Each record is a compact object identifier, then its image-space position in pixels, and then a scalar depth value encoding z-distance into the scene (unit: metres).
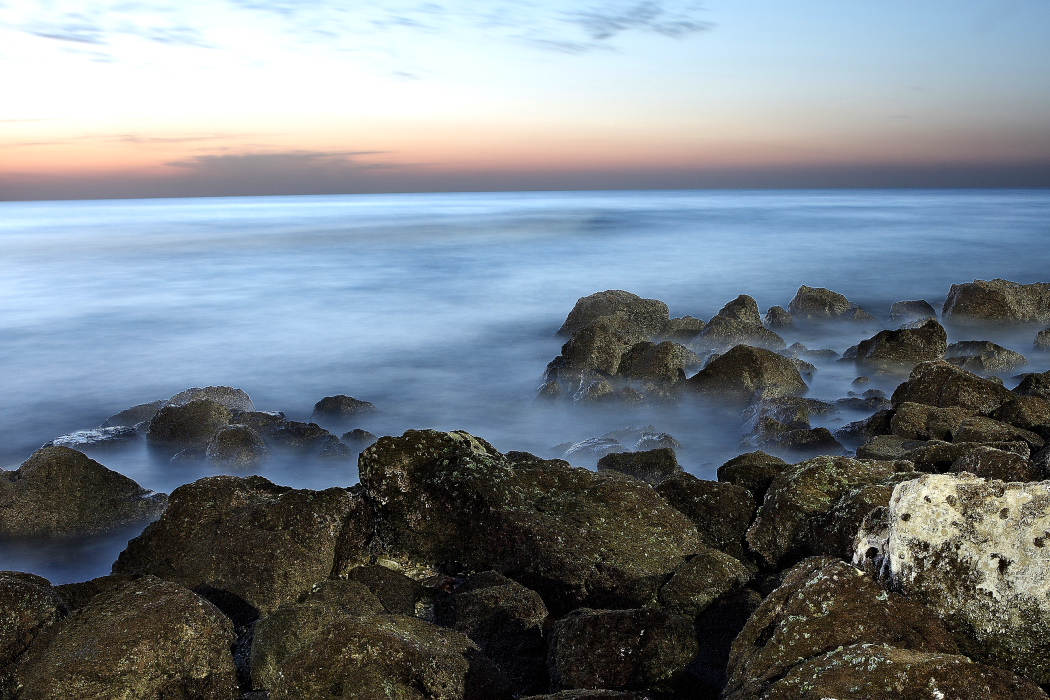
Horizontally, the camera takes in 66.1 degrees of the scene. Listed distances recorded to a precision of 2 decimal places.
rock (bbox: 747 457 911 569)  4.61
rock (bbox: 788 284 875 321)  16.39
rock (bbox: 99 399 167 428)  10.32
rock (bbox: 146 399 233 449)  9.04
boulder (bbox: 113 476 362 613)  4.64
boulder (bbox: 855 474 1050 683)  2.99
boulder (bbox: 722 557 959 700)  2.87
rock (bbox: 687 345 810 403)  10.18
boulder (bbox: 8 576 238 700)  3.45
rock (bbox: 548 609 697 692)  3.39
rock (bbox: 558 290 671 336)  14.23
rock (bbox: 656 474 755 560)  5.07
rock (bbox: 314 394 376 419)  10.84
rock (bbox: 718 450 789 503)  5.42
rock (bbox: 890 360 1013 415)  7.98
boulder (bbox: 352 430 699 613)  4.53
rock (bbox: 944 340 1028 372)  11.25
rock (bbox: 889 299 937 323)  16.92
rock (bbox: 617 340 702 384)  10.64
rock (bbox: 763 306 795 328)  15.77
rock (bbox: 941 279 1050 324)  14.95
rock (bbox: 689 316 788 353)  13.39
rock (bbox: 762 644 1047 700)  2.52
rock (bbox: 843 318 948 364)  11.70
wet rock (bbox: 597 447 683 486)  6.96
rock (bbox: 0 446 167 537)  6.45
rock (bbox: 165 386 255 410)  10.35
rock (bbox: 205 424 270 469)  8.52
